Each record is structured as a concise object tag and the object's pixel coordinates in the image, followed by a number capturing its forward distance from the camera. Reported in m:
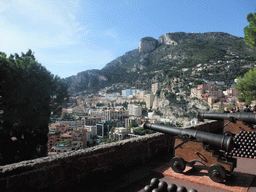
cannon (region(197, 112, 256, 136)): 3.71
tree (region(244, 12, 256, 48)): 9.08
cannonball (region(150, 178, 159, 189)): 2.16
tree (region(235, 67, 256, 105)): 11.19
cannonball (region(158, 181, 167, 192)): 2.04
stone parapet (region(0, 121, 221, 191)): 1.92
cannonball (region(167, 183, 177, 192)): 2.00
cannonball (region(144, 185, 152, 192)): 2.12
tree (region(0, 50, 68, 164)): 8.06
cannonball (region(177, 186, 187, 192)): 1.94
